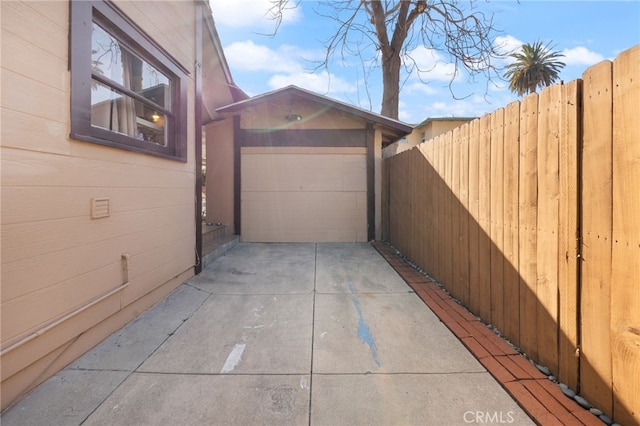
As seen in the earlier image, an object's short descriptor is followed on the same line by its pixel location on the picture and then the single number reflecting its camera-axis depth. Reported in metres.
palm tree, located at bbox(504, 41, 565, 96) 19.25
